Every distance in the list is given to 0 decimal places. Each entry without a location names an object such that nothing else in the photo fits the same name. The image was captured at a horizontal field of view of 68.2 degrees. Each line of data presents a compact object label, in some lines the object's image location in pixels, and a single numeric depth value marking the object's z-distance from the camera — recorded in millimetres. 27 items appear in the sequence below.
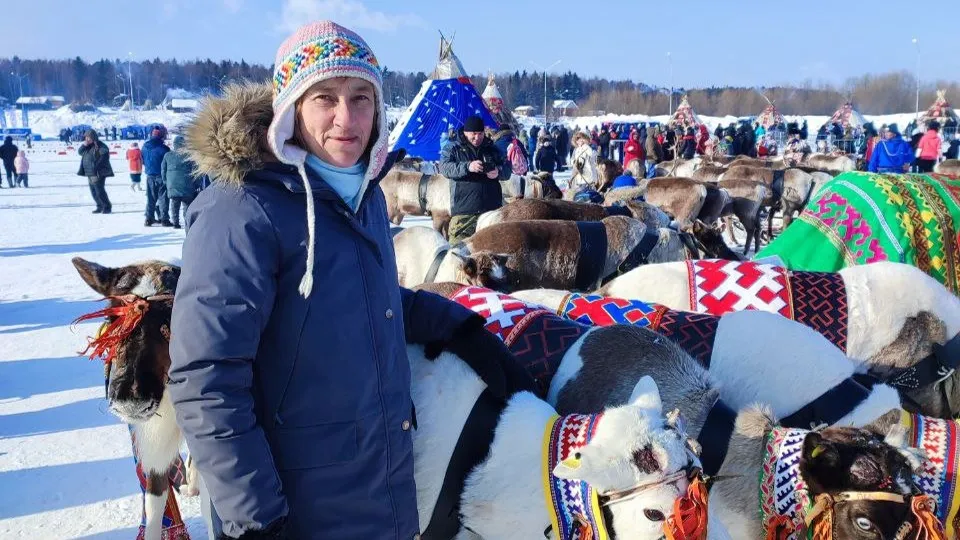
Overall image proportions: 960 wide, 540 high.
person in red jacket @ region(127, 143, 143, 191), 18172
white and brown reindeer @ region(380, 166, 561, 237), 11211
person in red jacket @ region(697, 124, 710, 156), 24280
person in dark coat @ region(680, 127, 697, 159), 22038
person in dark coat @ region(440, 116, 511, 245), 7516
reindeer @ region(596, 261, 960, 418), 3424
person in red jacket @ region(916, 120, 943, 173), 15750
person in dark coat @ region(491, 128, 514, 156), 13391
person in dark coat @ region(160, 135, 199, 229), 10836
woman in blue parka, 1487
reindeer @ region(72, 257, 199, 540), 2047
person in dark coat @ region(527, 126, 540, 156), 25300
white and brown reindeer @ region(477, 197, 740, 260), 7348
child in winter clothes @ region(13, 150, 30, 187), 18625
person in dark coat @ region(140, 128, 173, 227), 11891
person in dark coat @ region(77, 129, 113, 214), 13242
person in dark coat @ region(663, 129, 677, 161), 23256
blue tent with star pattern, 16453
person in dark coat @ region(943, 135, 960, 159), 22030
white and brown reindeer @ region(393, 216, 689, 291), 5613
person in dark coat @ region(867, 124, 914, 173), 14016
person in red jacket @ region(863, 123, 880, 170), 17938
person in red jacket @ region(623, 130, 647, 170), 16314
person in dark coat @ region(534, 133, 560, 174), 20953
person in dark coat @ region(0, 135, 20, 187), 18609
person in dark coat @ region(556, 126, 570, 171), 25859
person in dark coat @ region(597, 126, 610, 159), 26092
